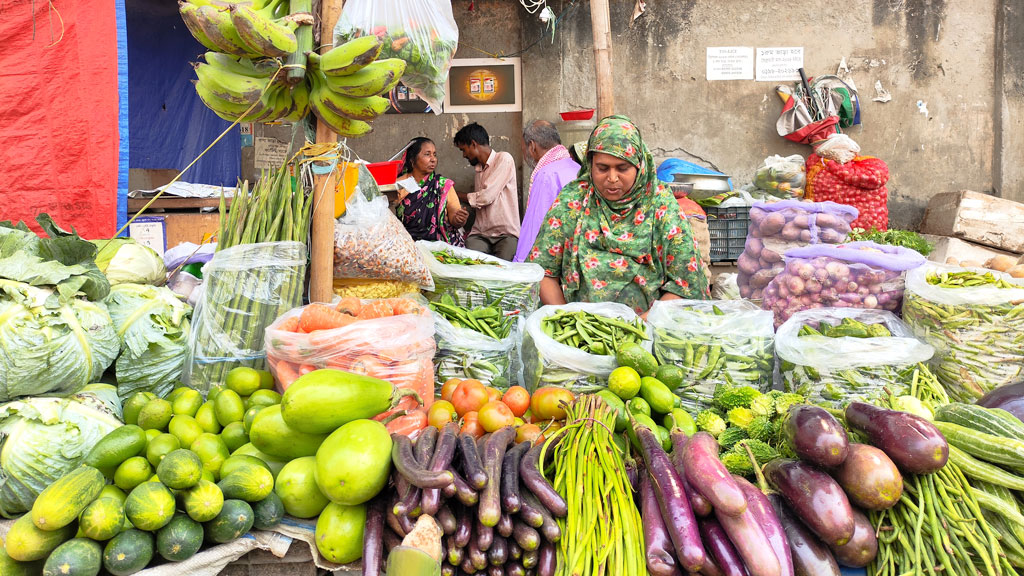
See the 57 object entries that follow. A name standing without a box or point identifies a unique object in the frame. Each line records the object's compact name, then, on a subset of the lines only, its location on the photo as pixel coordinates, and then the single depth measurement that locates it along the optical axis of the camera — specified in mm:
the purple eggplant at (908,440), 1536
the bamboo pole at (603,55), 5203
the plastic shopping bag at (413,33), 2504
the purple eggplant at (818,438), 1564
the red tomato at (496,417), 2031
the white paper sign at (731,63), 6992
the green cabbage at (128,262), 2779
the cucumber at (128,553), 1510
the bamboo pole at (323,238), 2586
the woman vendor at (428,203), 5859
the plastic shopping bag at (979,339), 2381
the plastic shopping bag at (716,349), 2387
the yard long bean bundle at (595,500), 1463
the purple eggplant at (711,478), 1438
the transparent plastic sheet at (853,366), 2244
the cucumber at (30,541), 1483
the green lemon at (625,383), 2189
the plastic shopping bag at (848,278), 2719
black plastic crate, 5973
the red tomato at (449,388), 2358
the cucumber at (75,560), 1456
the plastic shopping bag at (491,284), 2994
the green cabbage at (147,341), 2381
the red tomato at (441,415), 2070
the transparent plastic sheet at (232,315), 2426
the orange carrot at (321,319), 2152
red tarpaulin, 3904
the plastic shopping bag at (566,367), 2408
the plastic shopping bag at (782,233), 3615
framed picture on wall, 7027
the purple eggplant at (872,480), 1520
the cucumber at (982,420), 1696
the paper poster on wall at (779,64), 6988
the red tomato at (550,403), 2129
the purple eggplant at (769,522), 1431
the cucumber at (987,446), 1577
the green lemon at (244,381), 2146
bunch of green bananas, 2109
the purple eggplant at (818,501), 1477
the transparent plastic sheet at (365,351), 2096
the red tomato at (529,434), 1963
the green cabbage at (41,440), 1826
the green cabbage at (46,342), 1998
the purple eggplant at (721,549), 1411
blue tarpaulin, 5922
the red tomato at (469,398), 2191
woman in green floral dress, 3180
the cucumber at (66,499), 1465
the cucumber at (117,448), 1695
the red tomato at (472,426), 2053
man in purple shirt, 5105
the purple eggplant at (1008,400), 1938
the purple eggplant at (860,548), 1511
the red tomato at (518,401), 2225
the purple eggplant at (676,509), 1415
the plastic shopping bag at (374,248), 2756
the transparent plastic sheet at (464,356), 2566
